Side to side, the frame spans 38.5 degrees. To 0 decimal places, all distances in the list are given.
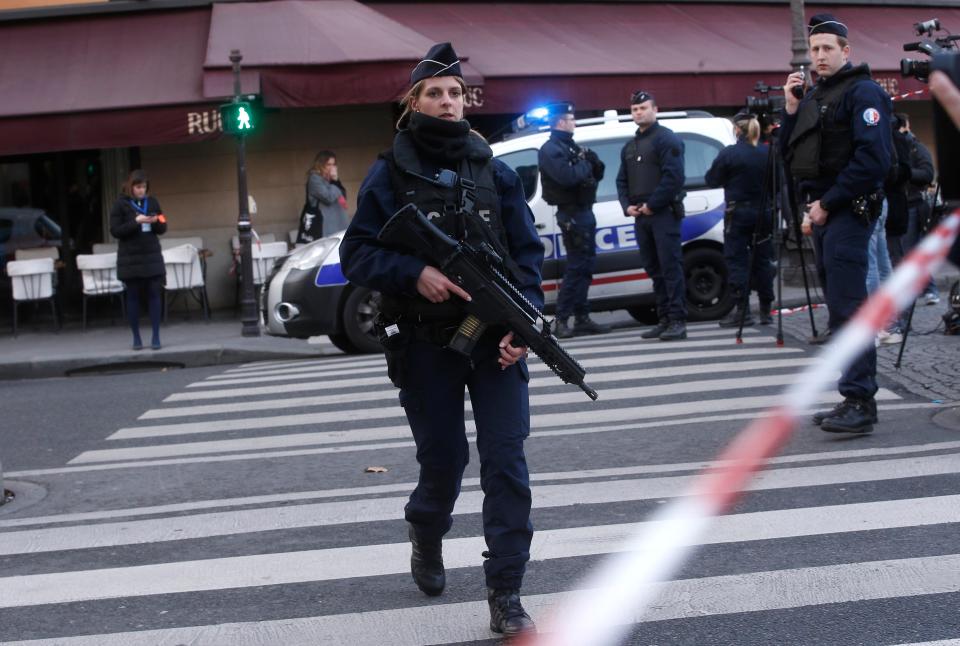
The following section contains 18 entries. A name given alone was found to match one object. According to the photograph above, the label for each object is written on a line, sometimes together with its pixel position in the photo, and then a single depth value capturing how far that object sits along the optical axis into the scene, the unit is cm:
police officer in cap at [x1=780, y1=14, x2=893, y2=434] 693
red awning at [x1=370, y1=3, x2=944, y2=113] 1741
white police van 1229
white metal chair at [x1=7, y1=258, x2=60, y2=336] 1588
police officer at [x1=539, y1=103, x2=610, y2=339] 1196
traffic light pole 1441
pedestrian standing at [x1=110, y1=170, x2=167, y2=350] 1313
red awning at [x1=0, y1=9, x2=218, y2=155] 1565
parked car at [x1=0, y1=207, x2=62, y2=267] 1759
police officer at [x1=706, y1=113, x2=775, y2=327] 1186
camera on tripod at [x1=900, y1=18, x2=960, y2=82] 692
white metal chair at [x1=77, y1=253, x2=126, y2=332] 1608
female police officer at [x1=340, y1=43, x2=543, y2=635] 448
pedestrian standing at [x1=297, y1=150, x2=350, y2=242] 1519
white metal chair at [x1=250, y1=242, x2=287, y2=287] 1652
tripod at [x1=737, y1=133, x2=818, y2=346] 1055
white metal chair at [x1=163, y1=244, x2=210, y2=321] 1619
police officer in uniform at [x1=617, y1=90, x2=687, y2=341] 1152
